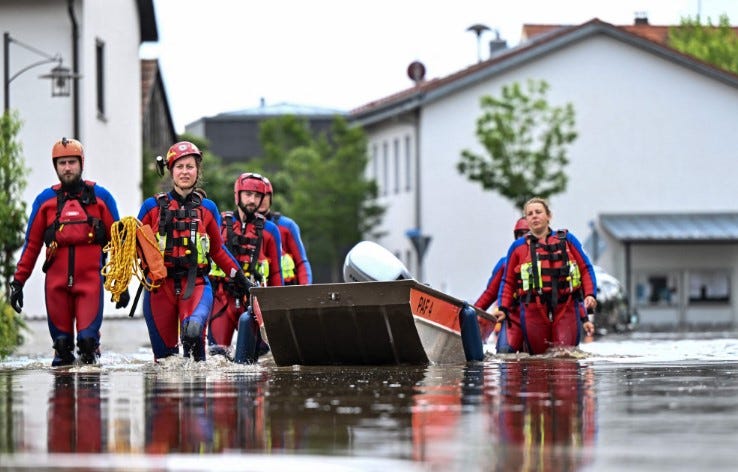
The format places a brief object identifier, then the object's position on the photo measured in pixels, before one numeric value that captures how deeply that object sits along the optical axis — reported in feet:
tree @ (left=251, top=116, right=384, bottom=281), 243.19
